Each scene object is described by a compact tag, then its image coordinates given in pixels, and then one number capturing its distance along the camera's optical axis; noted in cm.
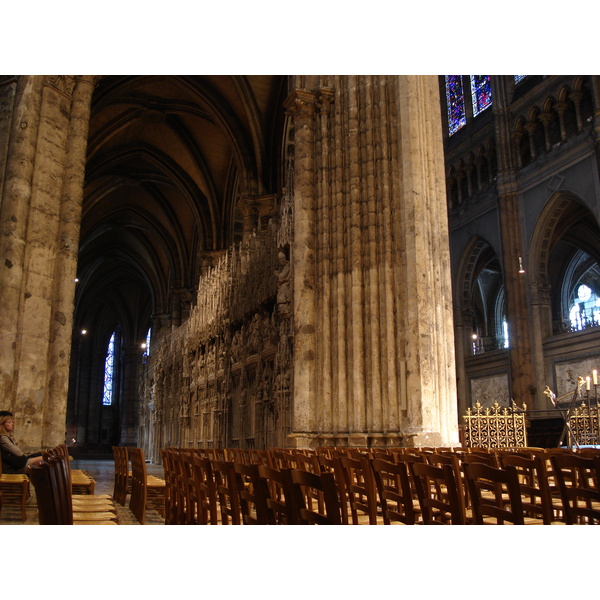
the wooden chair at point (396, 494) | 340
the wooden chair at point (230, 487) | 307
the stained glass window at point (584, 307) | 2636
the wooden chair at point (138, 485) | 497
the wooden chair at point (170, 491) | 478
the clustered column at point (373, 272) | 958
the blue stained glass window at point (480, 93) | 2502
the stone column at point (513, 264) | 2148
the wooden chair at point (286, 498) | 260
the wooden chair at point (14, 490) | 514
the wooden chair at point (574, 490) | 313
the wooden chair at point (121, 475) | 693
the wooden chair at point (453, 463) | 310
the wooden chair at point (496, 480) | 276
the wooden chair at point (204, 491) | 341
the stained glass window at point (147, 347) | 3391
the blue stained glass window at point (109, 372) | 4294
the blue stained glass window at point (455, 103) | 2672
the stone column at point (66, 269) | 816
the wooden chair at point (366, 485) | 365
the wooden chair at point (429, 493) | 299
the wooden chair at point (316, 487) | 245
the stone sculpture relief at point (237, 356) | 1266
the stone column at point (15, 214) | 759
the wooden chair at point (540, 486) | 325
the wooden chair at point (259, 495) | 273
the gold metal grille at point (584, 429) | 1369
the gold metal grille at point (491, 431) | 1102
